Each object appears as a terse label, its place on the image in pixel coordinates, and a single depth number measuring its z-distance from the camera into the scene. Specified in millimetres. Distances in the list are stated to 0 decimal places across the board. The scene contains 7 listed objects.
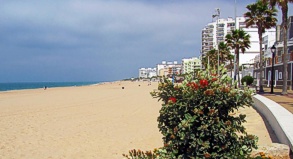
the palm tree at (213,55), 74938
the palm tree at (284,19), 23891
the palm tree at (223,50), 65500
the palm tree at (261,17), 30875
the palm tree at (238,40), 45219
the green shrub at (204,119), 3760
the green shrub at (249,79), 39003
